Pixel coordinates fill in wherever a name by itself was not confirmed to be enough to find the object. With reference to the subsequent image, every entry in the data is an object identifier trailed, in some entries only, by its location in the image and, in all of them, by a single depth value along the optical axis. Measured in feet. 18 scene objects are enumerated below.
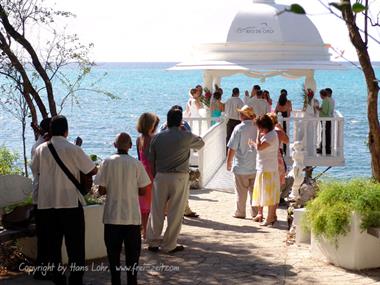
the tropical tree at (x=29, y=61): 41.57
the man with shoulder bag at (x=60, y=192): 24.76
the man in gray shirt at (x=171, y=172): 30.71
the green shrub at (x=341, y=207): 28.30
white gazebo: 63.62
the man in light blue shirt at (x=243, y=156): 38.22
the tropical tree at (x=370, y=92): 30.60
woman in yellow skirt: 36.35
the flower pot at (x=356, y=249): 28.37
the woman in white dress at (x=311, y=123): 58.60
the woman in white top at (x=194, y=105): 62.23
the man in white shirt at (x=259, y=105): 54.67
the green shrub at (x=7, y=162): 45.70
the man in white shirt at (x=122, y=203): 25.18
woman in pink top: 32.09
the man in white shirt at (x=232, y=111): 59.73
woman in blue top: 63.10
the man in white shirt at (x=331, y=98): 59.21
